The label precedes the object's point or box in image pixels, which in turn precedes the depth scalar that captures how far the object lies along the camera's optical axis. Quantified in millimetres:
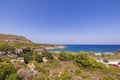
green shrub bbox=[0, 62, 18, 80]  4566
